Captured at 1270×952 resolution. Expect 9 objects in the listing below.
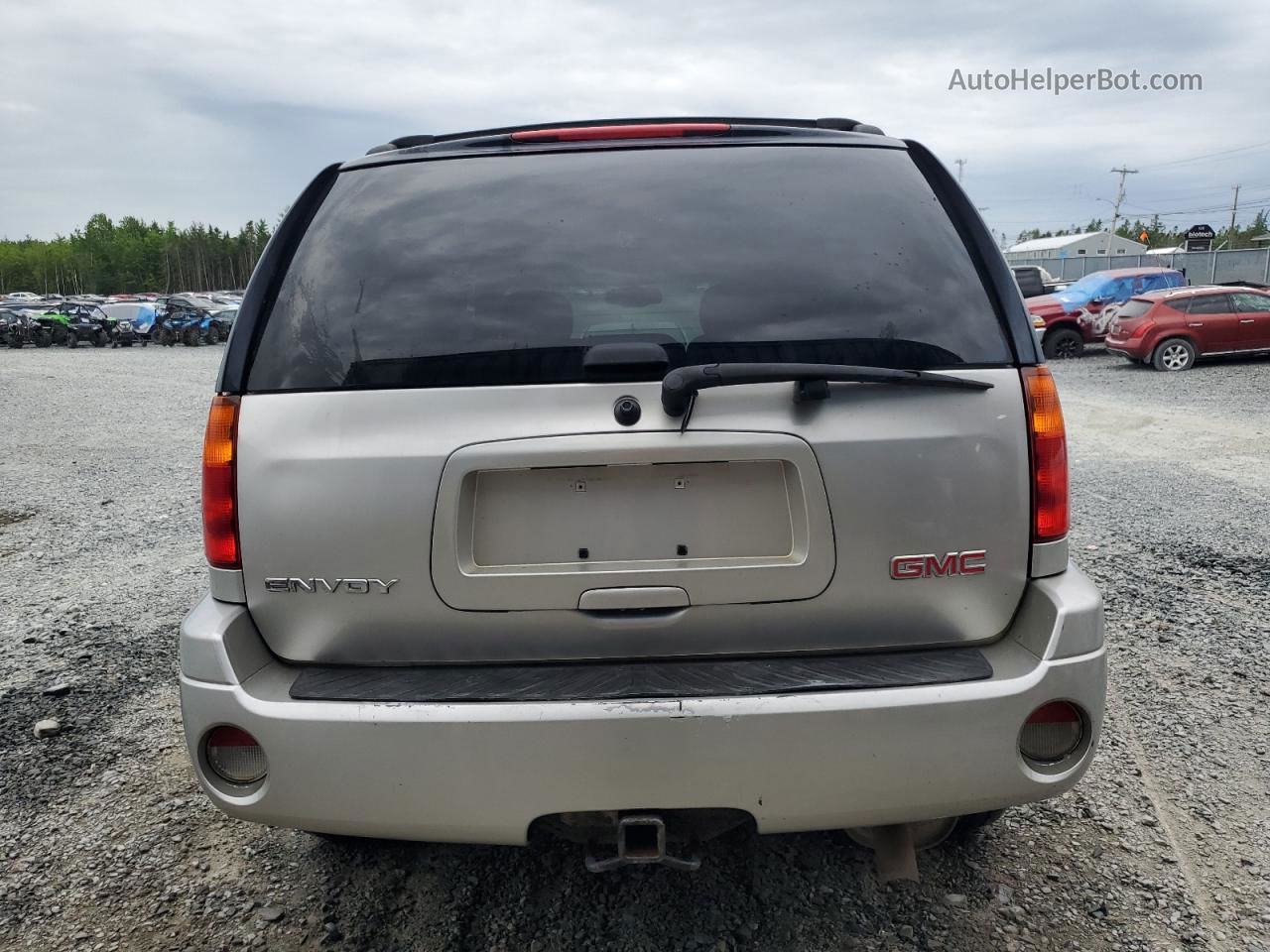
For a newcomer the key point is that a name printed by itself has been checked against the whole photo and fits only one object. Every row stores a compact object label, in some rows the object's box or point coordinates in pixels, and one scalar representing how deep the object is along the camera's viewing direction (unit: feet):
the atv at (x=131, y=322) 110.52
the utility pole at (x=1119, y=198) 300.01
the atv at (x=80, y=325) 108.17
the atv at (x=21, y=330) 106.22
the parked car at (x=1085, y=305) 64.39
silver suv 5.96
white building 302.45
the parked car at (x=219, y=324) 111.34
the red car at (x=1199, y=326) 54.54
